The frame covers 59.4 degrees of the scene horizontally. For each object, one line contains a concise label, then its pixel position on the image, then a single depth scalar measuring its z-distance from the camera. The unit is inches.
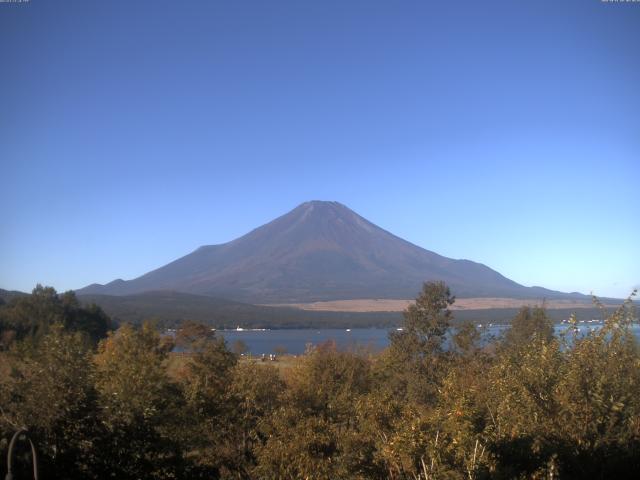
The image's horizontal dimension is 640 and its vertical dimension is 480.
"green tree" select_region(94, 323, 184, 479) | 361.4
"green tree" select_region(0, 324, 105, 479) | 330.0
